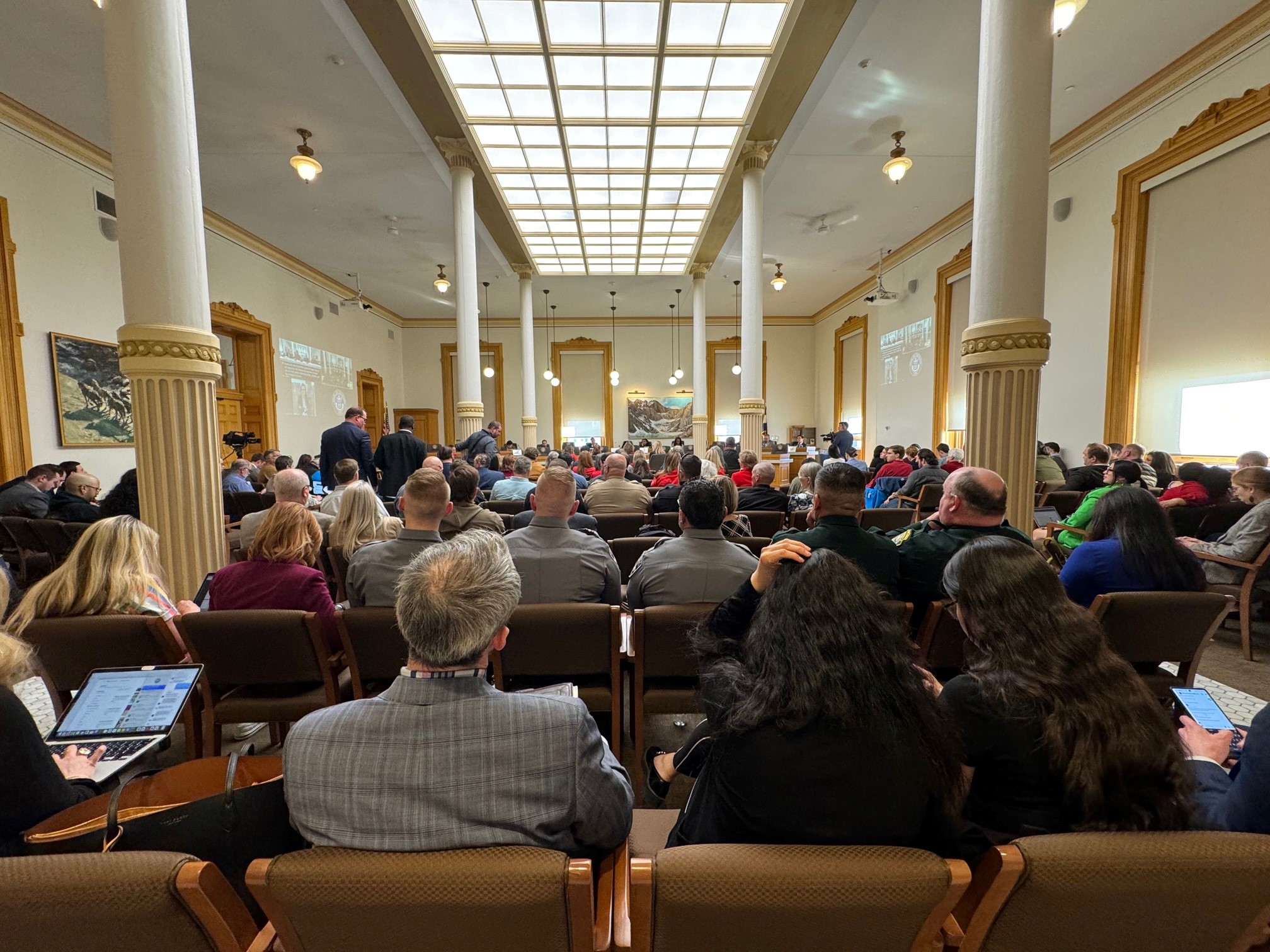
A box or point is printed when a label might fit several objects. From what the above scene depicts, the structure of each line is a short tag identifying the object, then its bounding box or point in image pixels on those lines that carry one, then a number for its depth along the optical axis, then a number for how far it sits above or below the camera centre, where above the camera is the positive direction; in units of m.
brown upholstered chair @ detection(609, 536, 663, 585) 3.15 -0.69
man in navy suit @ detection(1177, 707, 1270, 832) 0.93 -0.65
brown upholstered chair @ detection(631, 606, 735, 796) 1.87 -0.83
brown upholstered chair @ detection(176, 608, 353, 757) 1.84 -0.80
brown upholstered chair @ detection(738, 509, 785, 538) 3.87 -0.67
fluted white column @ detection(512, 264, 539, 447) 11.77 +1.60
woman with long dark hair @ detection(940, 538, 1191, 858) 0.90 -0.51
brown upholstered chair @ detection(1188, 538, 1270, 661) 3.13 -0.96
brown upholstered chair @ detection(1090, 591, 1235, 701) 1.91 -0.70
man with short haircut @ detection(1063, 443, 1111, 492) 5.19 -0.46
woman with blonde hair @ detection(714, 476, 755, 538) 3.39 -0.56
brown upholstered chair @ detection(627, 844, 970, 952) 0.78 -0.65
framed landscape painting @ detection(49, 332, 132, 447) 6.16 +0.43
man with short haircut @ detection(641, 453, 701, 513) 4.37 -0.50
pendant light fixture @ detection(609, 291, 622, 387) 14.59 +3.16
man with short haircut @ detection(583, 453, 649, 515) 4.25 -0.53
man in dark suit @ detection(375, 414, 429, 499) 6.30 -0.32
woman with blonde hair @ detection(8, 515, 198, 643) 1.87 -0.51
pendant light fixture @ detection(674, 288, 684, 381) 16.97 +2.43
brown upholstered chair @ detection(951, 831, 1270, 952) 0.78 -0.66
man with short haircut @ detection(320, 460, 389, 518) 3.93 -0.40
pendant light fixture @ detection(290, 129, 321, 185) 5.85 +2.76
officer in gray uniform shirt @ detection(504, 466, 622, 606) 2.27 -0.53
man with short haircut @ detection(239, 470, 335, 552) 3.21 -0.33
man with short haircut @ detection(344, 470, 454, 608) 2.22 -0.47
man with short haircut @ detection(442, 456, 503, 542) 3.14 -0.48
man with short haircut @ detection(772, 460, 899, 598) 2.03 -0.39
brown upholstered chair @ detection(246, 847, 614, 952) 0.77 -0.64
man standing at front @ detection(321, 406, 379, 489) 5.93 -0.19
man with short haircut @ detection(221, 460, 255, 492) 5.75 -0.52
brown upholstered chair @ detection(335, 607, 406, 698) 1.89 -0.74
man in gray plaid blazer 0.86 -0.53
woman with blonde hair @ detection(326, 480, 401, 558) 2.95 -0.49
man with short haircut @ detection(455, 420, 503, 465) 6.82 -0.22
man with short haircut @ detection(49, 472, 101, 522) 4.18 -0.53
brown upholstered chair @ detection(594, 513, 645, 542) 3.99 -0.70
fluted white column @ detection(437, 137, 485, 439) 6.95 +1.74
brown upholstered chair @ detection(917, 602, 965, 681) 2.02 -0.80
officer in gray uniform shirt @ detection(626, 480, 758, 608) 2.12 -0.52
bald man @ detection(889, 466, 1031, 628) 2.12 -0.42
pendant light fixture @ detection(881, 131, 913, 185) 6.30 +2.91
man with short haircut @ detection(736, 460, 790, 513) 4.07 -0.51
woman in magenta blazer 2.10 -0.55
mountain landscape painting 16.95 +0.27
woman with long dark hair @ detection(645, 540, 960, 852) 0.89 -0.51
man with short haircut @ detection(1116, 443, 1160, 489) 4.82 -0.35
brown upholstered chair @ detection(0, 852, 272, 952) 0.73 -0.62
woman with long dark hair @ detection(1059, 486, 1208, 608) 2.14 -0.52
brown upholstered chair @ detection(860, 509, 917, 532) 4.08 -0.69
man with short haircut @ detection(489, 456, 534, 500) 4.81 -0.52
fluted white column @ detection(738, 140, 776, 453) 7.21 +1.81
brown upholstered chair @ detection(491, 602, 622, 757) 1.86 -0.75
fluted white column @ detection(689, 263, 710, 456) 11.45 +1.40
